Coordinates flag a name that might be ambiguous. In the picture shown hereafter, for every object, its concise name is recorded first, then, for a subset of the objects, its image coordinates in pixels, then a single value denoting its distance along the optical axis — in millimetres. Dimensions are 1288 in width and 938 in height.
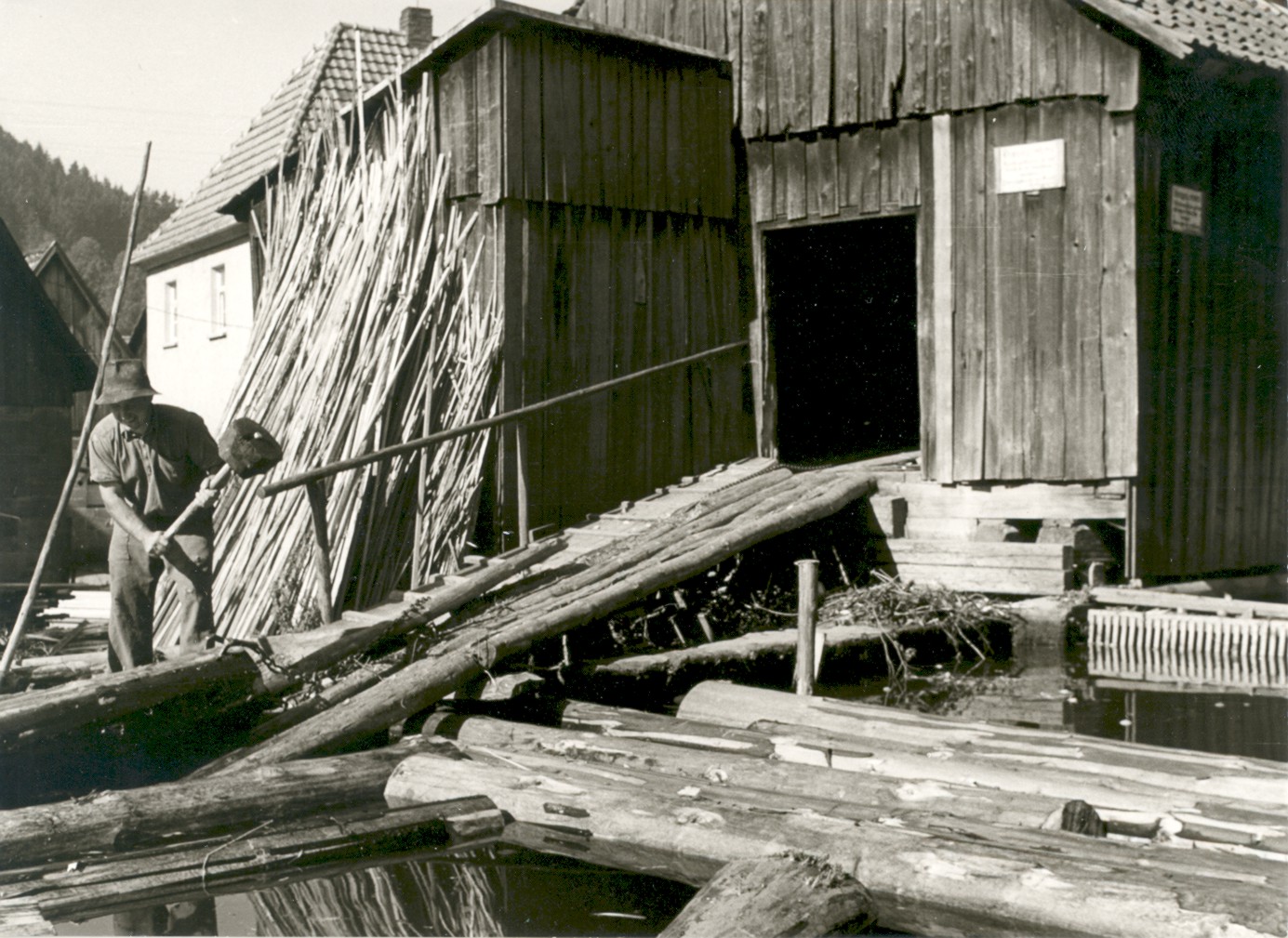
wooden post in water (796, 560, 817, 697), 8156
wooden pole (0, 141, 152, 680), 7484
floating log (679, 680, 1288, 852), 5574
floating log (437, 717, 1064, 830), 5703
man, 7820
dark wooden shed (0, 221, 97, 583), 21656
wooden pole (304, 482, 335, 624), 8898
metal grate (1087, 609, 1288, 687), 9594
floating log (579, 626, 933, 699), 8695
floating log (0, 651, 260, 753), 6707
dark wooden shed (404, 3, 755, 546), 11562
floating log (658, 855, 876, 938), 4594
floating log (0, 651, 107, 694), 9156
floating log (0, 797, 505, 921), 5418
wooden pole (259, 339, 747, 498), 8641
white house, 19281
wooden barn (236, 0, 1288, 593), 10797
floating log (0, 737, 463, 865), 5863
